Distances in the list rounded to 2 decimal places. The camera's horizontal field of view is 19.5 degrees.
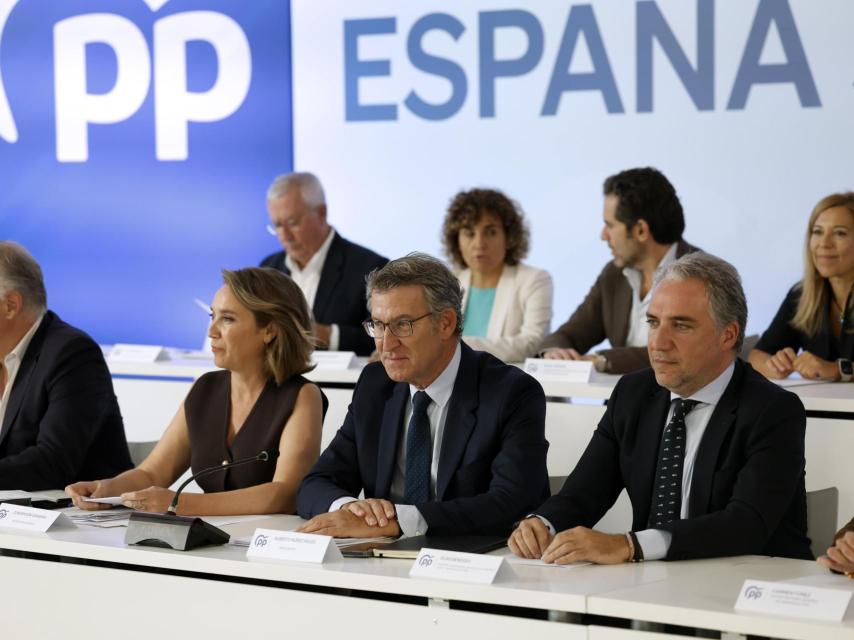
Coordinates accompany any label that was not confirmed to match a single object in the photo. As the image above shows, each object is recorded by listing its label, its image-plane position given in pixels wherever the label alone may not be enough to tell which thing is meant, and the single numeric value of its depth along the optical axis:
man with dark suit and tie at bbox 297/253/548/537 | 5.79
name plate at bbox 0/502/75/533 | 5.50
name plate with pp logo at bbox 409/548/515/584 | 4.37
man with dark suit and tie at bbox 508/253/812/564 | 4.94
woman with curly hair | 10.94
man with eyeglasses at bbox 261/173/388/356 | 11.29
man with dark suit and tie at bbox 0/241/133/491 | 7.08
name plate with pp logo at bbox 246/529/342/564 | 4.77
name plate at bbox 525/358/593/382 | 8.72
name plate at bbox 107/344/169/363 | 10.66
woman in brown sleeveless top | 6.59
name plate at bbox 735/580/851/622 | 3.79
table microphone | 5.05
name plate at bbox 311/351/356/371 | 9.54
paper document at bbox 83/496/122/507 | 6.19
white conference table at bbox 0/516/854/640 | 4.10
